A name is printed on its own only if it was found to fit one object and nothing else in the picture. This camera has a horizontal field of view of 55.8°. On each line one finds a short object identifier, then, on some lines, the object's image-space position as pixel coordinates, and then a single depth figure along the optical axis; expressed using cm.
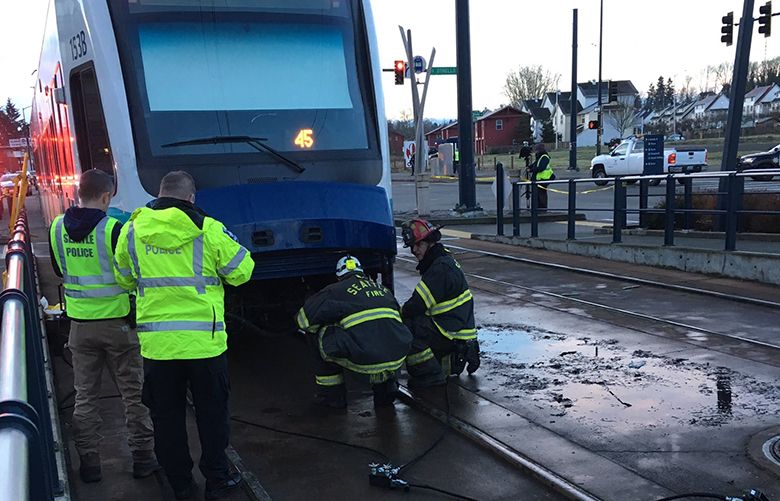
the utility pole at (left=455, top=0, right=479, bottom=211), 1761
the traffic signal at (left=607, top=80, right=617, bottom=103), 4059
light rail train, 585
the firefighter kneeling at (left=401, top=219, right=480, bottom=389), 600
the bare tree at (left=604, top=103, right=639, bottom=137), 7838
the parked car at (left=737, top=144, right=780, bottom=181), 3149
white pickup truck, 3100
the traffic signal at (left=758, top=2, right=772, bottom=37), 1906
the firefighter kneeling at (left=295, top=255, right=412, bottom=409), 535
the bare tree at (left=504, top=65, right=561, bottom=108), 9606
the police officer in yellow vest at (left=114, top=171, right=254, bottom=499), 398
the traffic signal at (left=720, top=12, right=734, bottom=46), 2011
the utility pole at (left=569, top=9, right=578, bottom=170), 3806
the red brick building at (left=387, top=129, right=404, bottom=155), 9608
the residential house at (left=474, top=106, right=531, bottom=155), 9188
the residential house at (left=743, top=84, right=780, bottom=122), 10850
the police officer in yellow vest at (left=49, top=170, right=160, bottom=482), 441
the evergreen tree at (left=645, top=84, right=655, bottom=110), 12329
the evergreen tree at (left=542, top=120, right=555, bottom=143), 8431
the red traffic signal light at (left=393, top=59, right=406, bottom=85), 2281
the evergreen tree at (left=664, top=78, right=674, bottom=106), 12666
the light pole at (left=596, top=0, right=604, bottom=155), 4235
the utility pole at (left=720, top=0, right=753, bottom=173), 1212
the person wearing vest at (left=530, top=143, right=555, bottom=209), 1644
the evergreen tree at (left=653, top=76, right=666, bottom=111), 12781
